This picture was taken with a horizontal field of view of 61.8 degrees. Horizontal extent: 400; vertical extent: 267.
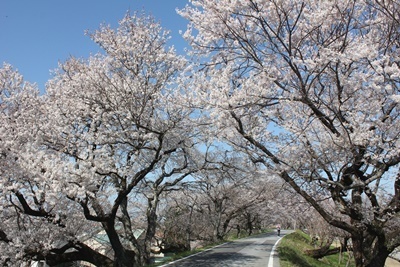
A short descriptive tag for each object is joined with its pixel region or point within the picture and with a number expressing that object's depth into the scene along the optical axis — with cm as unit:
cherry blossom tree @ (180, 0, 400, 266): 757
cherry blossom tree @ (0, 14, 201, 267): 1127
